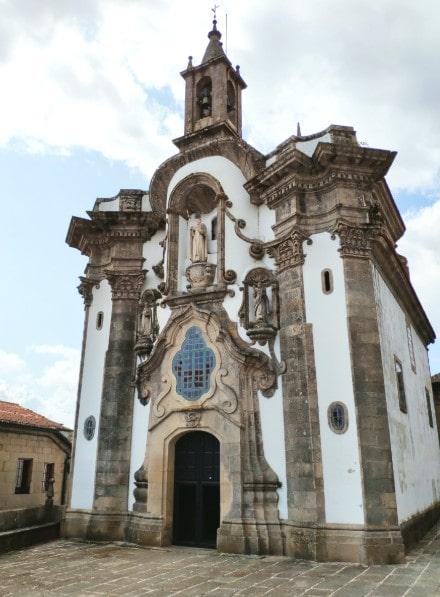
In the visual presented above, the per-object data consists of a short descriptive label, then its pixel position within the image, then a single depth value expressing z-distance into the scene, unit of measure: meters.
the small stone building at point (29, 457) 19.98
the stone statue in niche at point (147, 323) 15.21
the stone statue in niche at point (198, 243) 15.08
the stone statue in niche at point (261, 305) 13.48
